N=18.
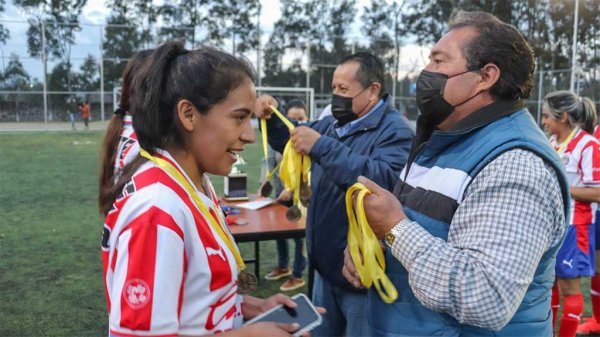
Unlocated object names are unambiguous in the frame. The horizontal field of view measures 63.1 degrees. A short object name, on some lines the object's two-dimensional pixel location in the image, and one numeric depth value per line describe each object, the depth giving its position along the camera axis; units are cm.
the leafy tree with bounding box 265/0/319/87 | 3553
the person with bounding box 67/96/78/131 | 2787
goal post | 2924
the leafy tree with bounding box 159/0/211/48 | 4250
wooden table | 366
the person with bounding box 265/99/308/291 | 537
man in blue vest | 134
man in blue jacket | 265
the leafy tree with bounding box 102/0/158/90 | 2966
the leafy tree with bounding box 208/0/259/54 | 4106
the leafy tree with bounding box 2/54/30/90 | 2673
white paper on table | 455
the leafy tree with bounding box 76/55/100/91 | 2931
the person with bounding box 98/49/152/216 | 285
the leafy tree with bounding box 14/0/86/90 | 2912
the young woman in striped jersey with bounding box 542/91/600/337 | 397
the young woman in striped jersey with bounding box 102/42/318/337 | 124
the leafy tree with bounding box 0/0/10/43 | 2770
